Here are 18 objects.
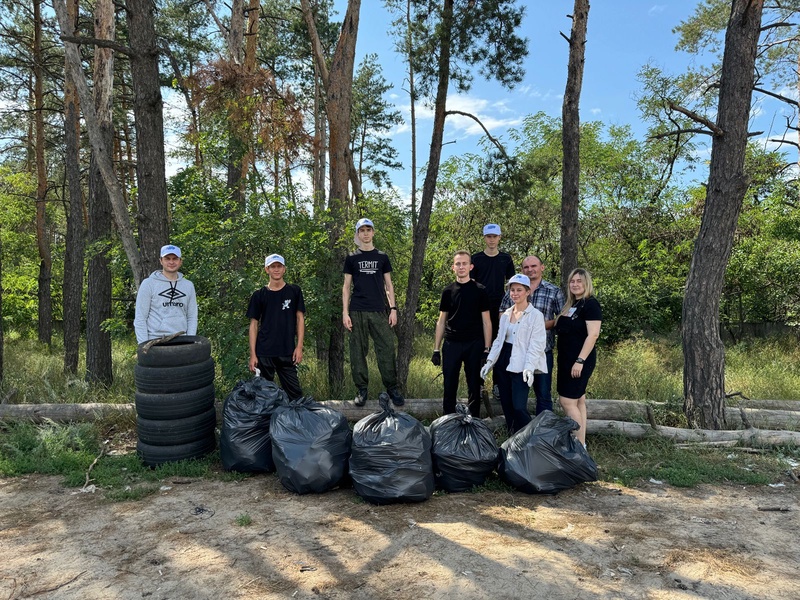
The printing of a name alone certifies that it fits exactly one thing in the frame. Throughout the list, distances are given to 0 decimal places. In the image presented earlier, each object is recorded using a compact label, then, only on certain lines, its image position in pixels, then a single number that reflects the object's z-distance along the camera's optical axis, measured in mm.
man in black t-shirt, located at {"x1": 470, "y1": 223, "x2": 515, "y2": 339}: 5582
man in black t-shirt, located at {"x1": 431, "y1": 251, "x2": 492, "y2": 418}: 5066
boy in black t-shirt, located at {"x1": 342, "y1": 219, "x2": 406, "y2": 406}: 5414
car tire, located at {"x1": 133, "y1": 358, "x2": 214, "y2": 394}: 4719
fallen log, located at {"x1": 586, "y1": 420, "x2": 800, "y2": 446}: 5402
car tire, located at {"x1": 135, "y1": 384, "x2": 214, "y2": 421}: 4738
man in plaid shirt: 5149
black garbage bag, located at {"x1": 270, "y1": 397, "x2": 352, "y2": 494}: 4223
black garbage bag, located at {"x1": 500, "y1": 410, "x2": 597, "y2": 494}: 4199
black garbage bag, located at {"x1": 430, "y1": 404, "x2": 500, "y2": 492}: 4246
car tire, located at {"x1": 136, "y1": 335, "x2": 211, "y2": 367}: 4734
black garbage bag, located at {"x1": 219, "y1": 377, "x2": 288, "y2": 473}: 4645
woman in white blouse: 4633
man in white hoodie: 4879
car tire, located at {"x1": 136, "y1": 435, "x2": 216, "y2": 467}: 4832
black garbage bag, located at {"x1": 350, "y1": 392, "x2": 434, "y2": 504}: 3992
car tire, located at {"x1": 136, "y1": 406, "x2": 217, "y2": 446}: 4789
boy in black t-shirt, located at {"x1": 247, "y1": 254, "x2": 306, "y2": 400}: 5246
